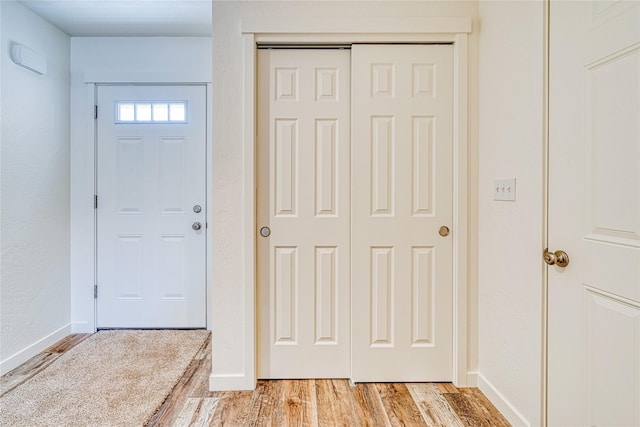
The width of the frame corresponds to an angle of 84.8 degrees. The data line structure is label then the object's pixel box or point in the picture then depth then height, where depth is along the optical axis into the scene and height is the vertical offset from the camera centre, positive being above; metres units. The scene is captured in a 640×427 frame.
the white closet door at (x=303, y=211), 2.01 -0.01
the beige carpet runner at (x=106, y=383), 1.75 -1.02
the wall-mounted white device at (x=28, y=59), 2.28 +1.01
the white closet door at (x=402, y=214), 2.00 -0.02
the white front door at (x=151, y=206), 2.84 +0.02
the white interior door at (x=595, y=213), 1.14 -0.01
